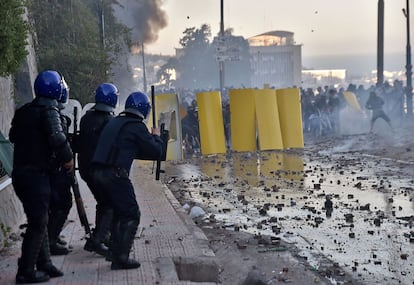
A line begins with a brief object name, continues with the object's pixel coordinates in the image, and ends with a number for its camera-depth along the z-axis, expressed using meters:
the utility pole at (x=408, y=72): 31.44
